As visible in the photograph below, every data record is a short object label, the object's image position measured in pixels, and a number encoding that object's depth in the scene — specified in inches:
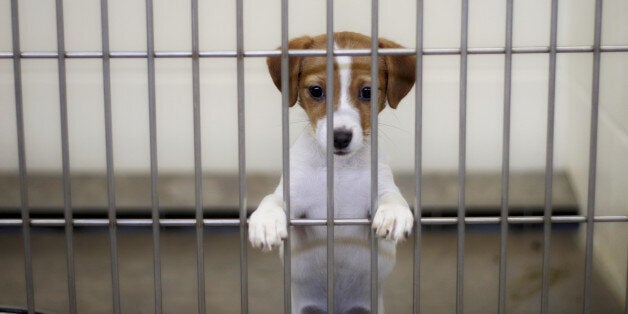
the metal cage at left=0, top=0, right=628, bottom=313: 47.0
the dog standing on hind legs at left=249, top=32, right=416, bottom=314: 61.9
